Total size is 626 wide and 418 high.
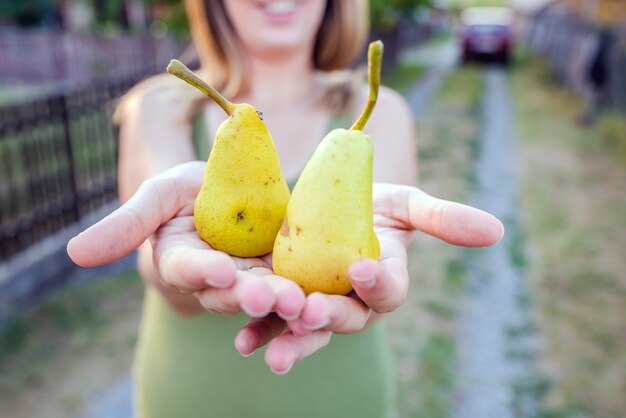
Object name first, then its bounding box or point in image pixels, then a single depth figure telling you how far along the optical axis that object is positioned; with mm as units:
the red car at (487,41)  20656
